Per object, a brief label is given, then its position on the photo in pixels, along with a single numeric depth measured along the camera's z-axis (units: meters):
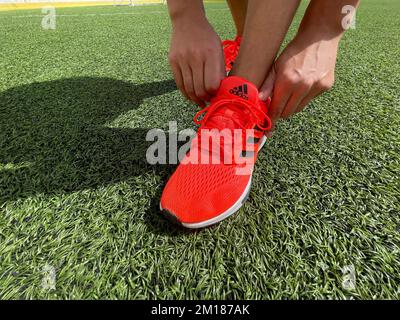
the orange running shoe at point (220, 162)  0.53
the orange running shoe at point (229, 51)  0.91
